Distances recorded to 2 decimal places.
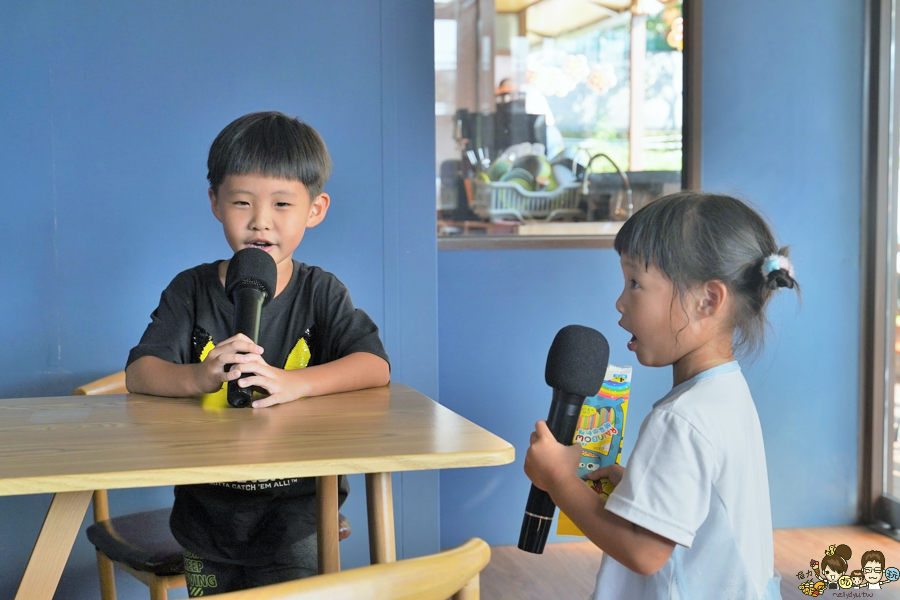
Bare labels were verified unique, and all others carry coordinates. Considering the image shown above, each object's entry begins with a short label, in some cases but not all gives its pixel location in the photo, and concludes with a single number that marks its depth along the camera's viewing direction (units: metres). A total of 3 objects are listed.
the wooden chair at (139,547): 1.37
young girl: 0.95
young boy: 1.28
